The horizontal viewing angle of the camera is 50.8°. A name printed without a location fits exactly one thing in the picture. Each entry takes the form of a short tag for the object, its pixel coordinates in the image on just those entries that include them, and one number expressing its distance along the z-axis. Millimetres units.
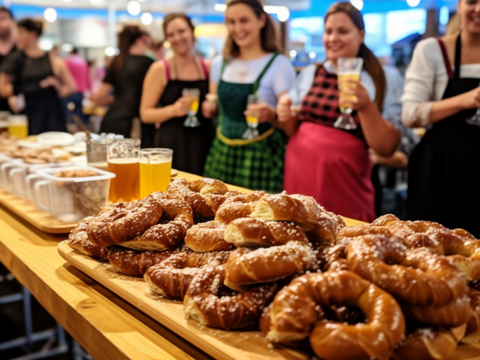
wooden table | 1009
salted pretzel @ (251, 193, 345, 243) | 1039
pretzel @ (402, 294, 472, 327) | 830
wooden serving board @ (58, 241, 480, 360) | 866
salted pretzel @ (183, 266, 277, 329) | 922
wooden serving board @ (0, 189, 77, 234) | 1723
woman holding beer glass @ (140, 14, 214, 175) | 3848
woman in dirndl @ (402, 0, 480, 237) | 2432
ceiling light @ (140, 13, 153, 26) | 19719
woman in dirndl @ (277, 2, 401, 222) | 2793
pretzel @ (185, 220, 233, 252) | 1104
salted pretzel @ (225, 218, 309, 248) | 1007
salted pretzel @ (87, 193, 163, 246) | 1218
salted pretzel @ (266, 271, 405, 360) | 759
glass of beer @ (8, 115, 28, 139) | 3627
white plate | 2962
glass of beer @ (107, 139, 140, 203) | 2002
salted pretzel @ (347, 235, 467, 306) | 821
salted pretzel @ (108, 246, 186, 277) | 1215
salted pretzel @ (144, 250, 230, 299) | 1065
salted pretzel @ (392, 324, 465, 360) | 812
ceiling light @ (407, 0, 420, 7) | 9372
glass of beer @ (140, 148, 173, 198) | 1976
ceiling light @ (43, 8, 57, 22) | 18609
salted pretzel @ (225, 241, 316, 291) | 916
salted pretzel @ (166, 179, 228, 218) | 1397
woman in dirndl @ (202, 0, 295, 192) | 3328
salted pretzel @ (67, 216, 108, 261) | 1348
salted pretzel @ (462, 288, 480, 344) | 902
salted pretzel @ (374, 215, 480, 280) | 956
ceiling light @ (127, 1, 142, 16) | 18906
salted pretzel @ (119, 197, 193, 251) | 1209
